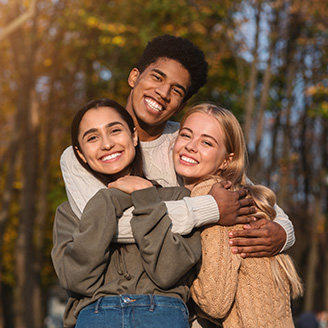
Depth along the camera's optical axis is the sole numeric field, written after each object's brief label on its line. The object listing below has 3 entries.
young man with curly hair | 3.56
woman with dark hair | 3.29
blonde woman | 3.57
